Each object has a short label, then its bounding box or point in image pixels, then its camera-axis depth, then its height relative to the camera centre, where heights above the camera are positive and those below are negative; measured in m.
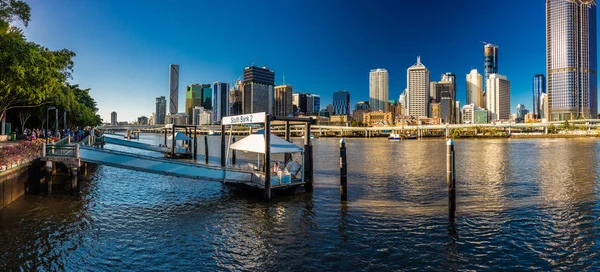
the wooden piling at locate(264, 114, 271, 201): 19.17 -0.93
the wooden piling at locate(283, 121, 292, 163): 25.05 +0.35
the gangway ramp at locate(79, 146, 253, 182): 20.69 -1.49
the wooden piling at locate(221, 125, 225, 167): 31.41 -0.88
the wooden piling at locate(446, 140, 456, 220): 16.27 -1.81
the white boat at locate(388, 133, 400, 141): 163.88 +1.60
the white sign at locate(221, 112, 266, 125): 20.16 +1.38
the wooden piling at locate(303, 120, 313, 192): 22.06 -1.30
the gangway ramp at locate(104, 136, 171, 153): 50.73 -0.64
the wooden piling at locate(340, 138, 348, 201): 20.17 -1.88
